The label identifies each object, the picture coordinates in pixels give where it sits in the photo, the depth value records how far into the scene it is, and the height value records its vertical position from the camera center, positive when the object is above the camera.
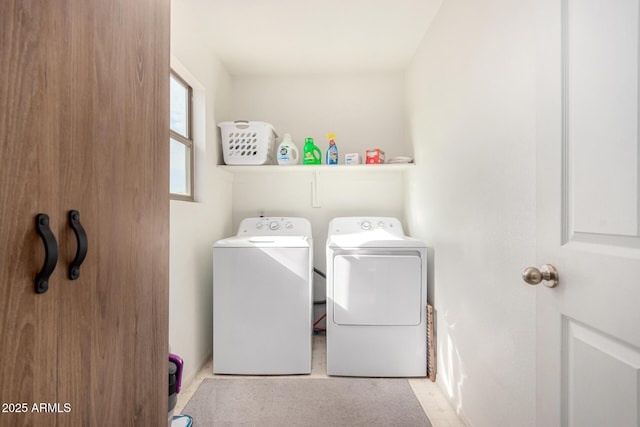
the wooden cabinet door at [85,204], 0.50 +0.01
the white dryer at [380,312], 2.22 -0.67
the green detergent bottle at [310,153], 2.78 +0.50
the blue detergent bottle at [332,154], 2.75 +0.48
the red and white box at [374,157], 2.75 +0.46
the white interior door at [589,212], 0.65 +0.00
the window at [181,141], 2.13 +0.48
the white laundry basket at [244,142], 2.65 +0.56
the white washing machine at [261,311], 2.24 -0.67
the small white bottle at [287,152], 2.75 +0.50
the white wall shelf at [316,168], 2.68 +0.37
